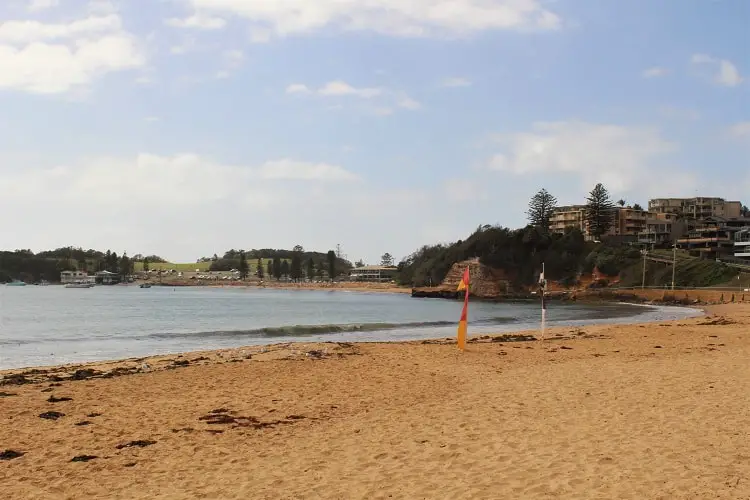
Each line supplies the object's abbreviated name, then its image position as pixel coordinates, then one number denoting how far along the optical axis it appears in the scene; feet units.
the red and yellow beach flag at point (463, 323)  63.31
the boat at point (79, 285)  616.63
